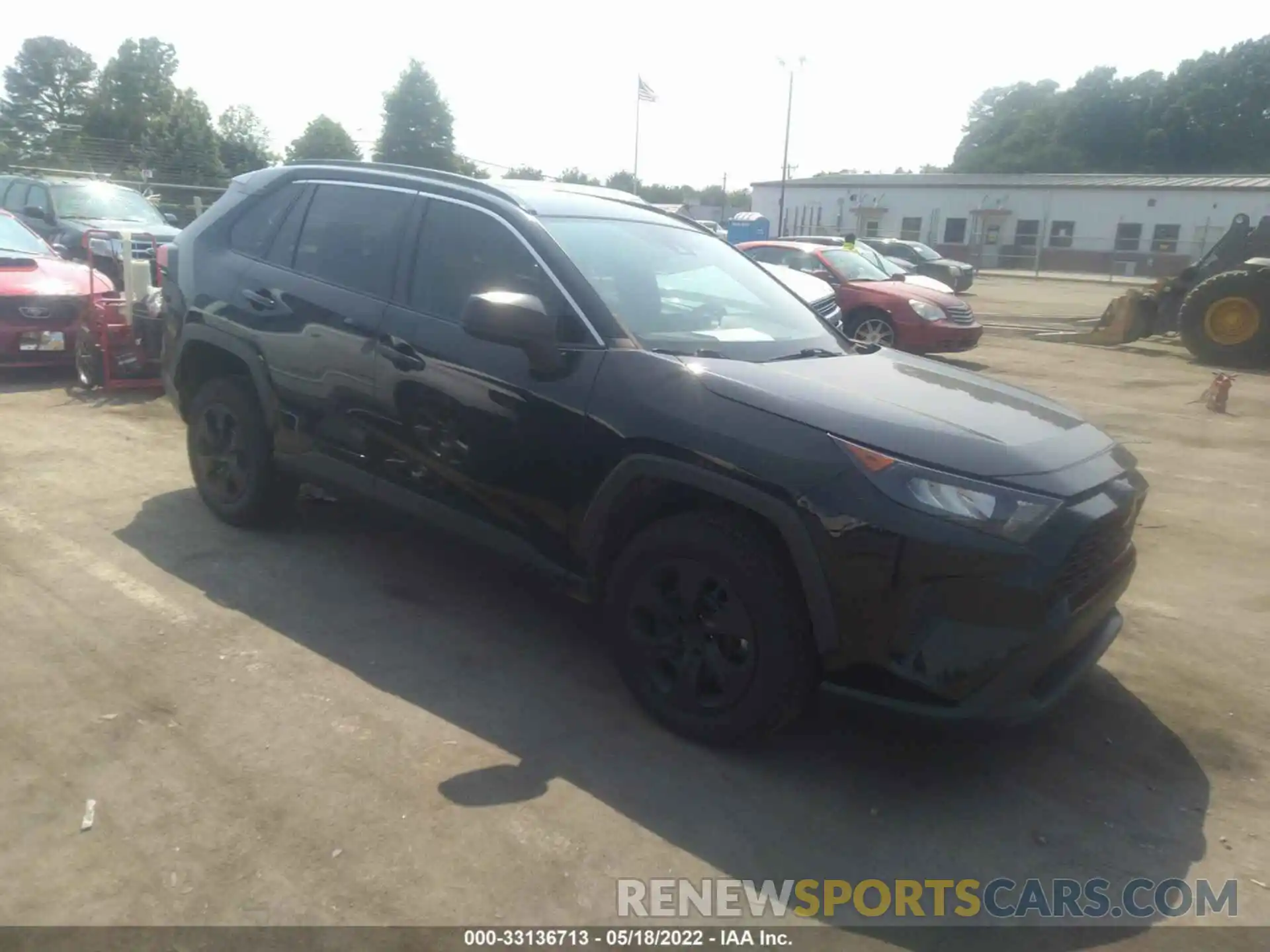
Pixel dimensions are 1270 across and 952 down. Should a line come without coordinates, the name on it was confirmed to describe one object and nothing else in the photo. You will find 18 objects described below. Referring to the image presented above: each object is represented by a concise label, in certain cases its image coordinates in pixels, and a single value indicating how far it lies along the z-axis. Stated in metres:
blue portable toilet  28.84
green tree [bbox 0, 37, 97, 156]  75.50
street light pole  47.66
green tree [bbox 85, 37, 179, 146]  61.38
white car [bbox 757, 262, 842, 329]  9.92
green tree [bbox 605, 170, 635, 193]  51.61
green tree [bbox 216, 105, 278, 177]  44.84
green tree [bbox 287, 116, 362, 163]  53.84
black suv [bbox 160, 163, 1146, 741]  3.02
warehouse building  47.41
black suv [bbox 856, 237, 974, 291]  28.34
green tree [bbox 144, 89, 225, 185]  36.31
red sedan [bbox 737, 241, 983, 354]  12.71
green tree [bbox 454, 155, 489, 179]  43.38
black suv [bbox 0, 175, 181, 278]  13.55
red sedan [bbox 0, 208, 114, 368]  8.66
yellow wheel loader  14.02
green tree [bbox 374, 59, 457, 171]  60.34
